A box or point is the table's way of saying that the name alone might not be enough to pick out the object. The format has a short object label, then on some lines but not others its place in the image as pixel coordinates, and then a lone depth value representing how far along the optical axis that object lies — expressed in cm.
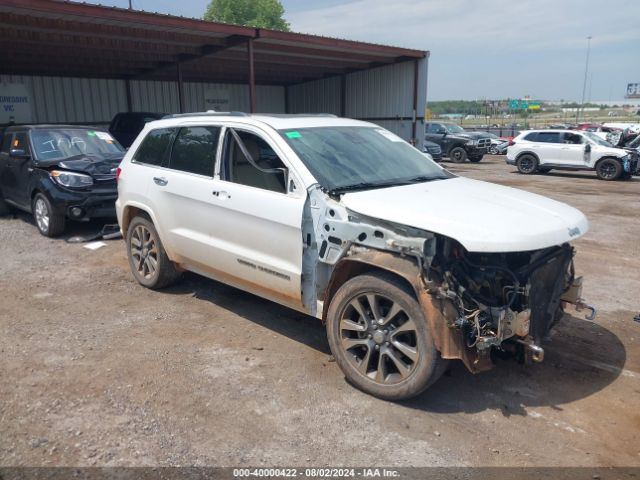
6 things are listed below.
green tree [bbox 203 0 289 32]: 5662
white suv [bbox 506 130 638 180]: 1716
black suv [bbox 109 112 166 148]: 1558
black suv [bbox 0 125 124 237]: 805
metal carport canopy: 1067
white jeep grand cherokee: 328
